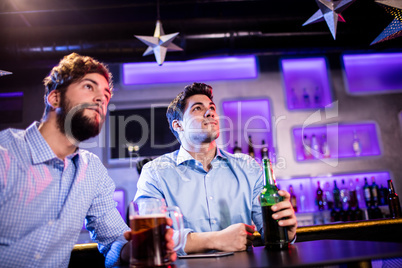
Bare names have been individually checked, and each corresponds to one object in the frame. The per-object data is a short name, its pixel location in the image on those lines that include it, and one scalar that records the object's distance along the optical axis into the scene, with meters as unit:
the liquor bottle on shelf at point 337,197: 3.75
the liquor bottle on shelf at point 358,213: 3.67
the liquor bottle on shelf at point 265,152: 3.81
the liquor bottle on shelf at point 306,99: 4.11
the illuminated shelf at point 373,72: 4.28
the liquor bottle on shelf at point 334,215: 3.65
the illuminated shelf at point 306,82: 4.11
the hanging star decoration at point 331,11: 2.40
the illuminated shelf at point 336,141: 3.94
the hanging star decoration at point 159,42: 2.61
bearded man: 1.03
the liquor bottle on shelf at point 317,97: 4.11
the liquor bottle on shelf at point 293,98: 4.12
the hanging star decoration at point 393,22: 2.11
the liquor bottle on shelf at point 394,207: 2.78
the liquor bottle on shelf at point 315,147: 3.92
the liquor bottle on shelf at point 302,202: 3.84
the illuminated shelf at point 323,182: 3.91
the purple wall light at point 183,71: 4.09
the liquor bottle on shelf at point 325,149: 3.87
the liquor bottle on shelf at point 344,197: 3.76
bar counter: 0.74
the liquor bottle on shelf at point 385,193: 3.80
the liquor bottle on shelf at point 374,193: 3.70
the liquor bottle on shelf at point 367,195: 3.70
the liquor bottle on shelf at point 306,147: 3.93
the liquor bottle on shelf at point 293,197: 3.66
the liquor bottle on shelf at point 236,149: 3.71
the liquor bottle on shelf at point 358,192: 3.83
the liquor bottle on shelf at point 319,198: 3.74
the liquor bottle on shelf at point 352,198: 3.72
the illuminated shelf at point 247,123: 3.96
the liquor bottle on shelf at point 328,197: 3.74
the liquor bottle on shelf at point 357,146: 3.95
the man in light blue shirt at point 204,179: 1.59
